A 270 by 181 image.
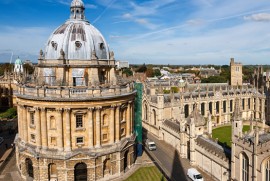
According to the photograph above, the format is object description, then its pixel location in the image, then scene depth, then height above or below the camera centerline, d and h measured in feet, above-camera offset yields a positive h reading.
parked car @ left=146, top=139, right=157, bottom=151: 135.74 -36.61
